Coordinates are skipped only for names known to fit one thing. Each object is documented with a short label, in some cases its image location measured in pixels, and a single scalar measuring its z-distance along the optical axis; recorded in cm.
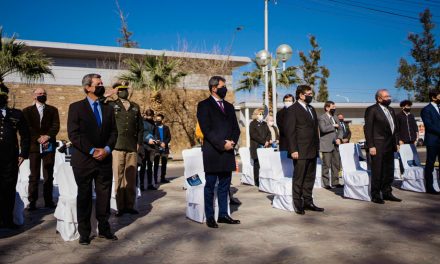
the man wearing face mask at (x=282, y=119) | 679
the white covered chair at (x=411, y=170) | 812
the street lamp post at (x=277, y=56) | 1376
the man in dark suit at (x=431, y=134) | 766
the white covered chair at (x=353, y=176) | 715
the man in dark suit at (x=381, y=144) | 698
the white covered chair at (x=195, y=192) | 572
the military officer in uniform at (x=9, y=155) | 531
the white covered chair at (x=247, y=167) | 1024
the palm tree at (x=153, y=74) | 2131
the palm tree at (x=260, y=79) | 2712
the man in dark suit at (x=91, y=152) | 464
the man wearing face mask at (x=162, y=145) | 1037
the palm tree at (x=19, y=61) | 1666
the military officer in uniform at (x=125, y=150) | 641
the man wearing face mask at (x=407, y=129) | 969
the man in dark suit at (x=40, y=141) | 687
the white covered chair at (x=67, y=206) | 484
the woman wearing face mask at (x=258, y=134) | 948
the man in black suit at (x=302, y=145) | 626
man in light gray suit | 903
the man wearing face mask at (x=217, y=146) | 546
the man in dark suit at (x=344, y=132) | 979
